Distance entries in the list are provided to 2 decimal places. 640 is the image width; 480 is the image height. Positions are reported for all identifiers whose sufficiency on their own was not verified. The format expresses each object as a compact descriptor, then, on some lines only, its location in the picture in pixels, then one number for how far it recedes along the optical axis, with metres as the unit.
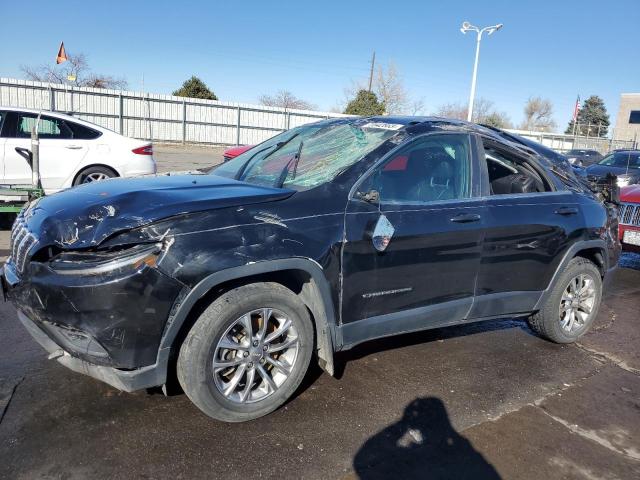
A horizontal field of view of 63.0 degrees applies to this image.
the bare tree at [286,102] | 52.41
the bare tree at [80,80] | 38.38
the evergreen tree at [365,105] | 34.11
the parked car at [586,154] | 22.84
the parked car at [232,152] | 10.70
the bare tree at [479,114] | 51.84
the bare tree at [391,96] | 43.21
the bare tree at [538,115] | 70.00
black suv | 2.62
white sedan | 7.59
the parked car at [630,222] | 6.77
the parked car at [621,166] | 12.08
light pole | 26.62
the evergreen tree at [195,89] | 33.53
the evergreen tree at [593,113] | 79.00
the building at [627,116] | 57.35
